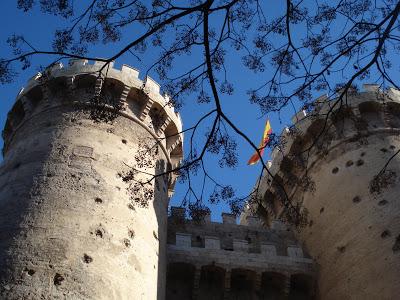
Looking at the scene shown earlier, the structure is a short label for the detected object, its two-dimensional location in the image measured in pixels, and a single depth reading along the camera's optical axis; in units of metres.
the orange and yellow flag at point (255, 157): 23.59
